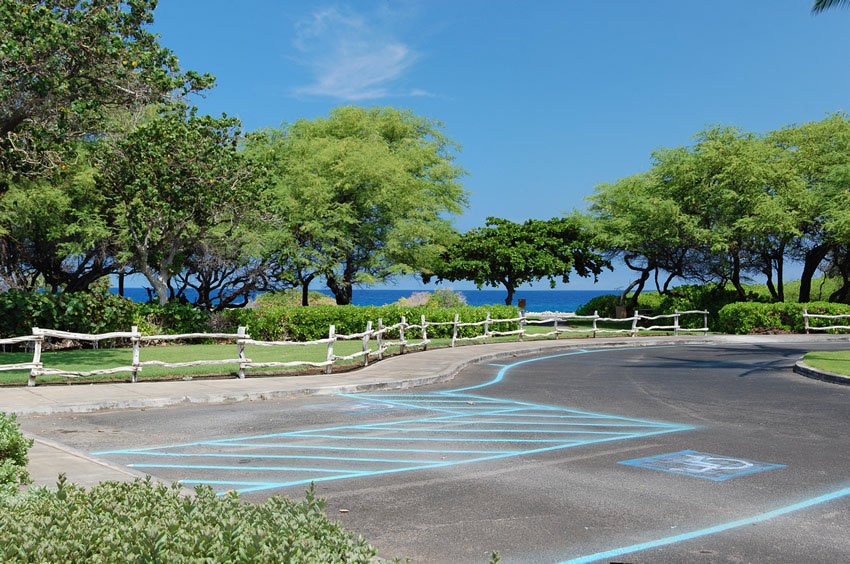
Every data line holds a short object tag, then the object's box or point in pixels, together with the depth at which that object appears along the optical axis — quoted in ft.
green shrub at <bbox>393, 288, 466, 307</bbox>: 150.61
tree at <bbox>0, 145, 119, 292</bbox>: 110.01
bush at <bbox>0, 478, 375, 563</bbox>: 11.68
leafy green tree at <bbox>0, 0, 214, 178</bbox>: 57.93
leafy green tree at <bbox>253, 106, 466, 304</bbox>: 131.44
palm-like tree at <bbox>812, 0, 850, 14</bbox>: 85.25
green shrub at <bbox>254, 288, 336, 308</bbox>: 159.49
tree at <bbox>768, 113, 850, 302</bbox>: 142.00
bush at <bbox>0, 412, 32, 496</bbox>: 20.90
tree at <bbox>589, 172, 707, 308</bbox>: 146.30
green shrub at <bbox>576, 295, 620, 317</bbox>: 172.35
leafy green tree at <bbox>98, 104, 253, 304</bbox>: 91.25
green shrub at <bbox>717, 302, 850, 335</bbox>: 132.16
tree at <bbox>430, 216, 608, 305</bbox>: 154.81
